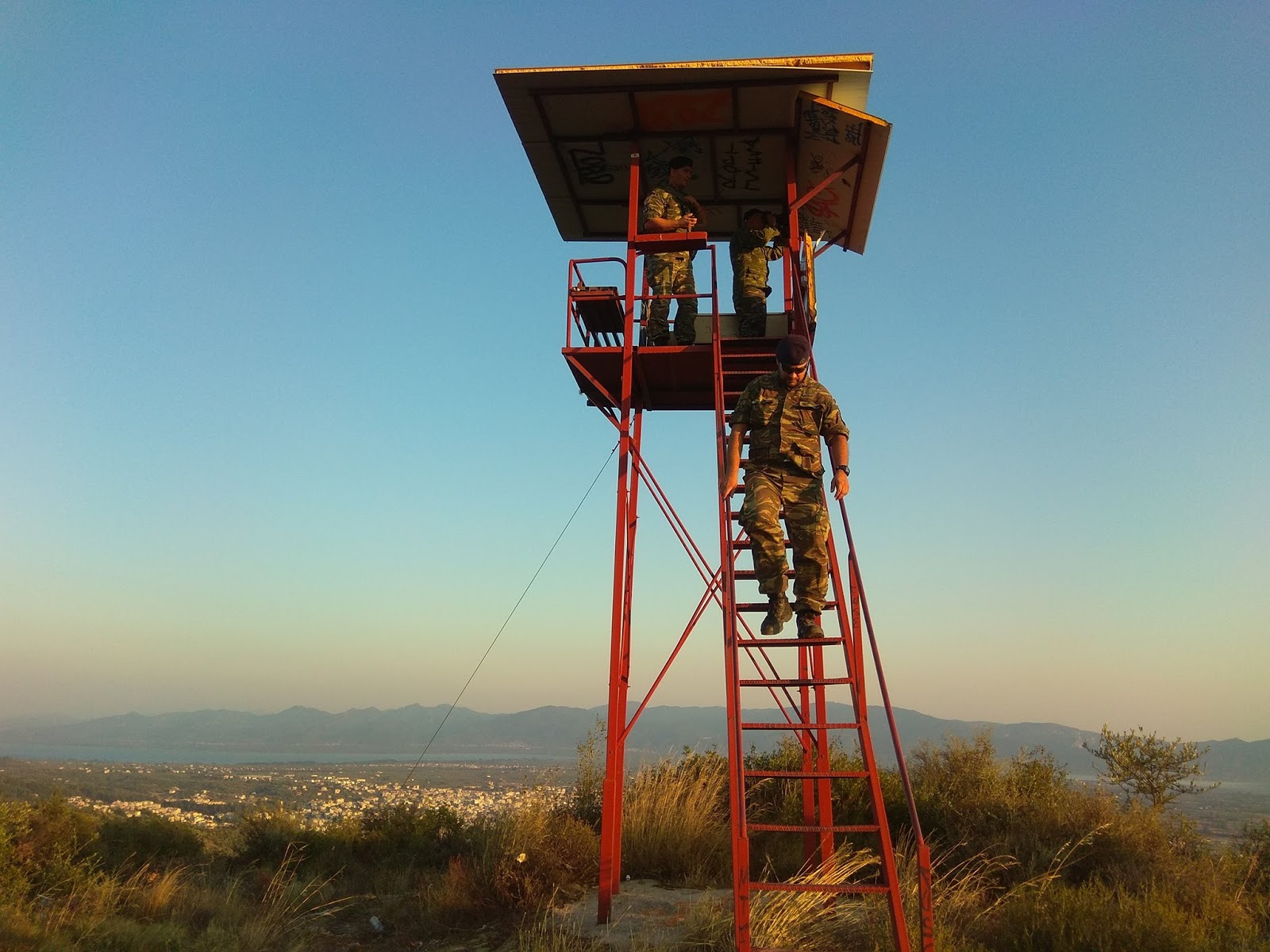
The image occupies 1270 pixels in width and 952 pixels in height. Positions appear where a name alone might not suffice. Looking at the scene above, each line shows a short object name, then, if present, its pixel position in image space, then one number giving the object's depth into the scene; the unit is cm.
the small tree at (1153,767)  1331
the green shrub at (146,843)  1213
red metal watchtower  891
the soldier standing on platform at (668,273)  1000
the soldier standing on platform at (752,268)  1001
